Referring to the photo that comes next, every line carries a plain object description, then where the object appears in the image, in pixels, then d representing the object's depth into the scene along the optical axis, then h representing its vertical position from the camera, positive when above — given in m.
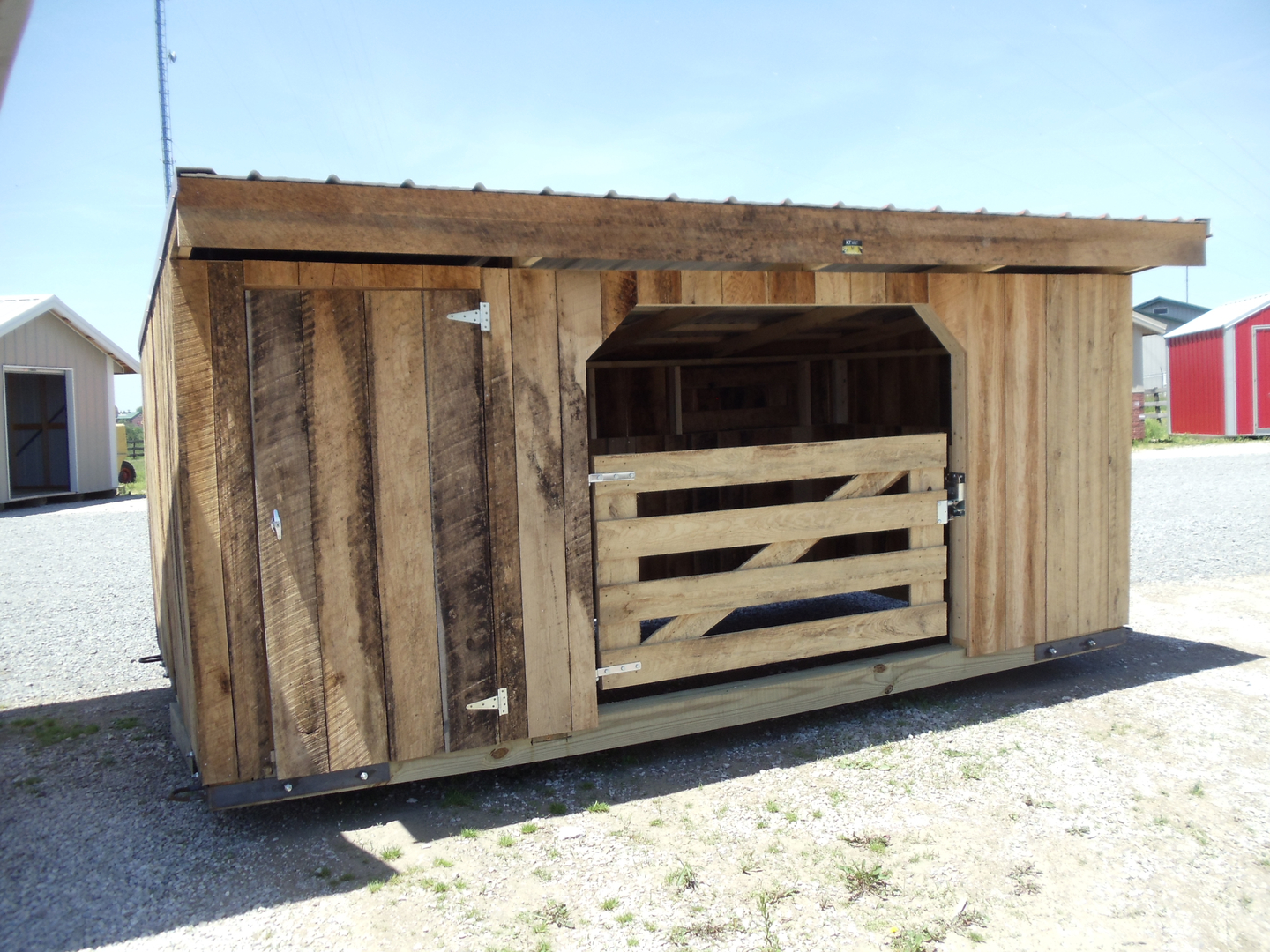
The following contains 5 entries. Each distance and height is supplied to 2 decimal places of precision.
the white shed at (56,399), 13.30 +1.19
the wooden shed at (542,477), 3.04 -0.10
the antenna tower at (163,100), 17.50 +7.10
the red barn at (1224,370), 17.69 +1.34
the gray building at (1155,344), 30.70 +3.33
